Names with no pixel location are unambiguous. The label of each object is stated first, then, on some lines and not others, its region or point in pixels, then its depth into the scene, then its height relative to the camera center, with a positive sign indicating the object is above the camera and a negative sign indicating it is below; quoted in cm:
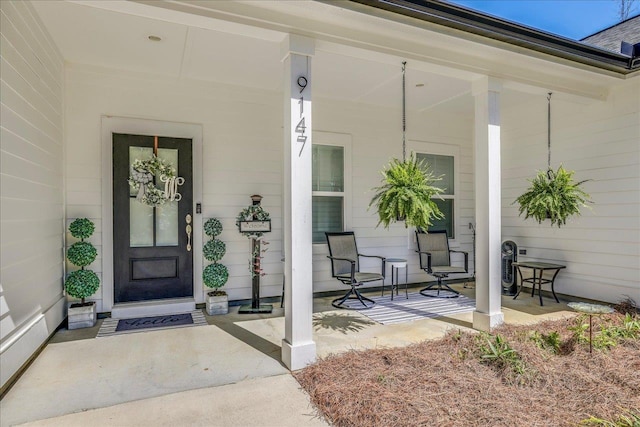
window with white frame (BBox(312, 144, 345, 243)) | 554 +37
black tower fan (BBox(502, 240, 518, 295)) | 536 -89
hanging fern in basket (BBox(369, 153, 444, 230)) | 354 +17
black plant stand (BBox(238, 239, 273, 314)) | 461 -92
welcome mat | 391 -123
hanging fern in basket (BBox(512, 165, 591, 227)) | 429 +17
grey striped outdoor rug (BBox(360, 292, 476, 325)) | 441 -124
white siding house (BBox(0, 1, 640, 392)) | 296 +119
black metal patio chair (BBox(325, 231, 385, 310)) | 484 -76
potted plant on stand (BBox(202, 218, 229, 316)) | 449 -73
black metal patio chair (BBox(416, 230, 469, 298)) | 559 -68
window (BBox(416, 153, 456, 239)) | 641 +43
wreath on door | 439 +41
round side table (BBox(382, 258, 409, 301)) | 533 -88
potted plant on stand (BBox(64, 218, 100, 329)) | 395 -72
